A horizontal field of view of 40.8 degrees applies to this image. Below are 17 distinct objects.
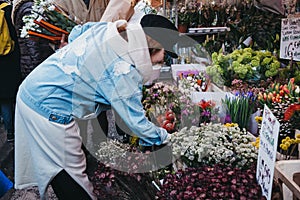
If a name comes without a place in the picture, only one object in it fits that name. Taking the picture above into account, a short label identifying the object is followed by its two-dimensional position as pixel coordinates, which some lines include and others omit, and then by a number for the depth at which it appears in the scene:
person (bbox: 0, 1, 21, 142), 4.33
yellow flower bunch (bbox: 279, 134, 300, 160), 1.70
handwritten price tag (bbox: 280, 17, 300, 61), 2.96
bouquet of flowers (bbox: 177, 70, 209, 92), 2.92
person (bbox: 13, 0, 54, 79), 3.99
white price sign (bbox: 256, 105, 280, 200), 1.31
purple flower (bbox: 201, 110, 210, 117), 2.23
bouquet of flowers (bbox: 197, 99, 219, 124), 2.22
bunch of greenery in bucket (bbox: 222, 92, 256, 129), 2.19
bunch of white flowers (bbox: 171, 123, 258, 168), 1.65
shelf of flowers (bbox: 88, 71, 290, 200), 1.45
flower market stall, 1.53
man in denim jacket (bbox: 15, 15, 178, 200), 1.85
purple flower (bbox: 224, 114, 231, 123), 2.22
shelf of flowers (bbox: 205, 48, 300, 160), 1.91
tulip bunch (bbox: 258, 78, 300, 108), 2.29
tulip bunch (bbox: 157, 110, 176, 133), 2.23
